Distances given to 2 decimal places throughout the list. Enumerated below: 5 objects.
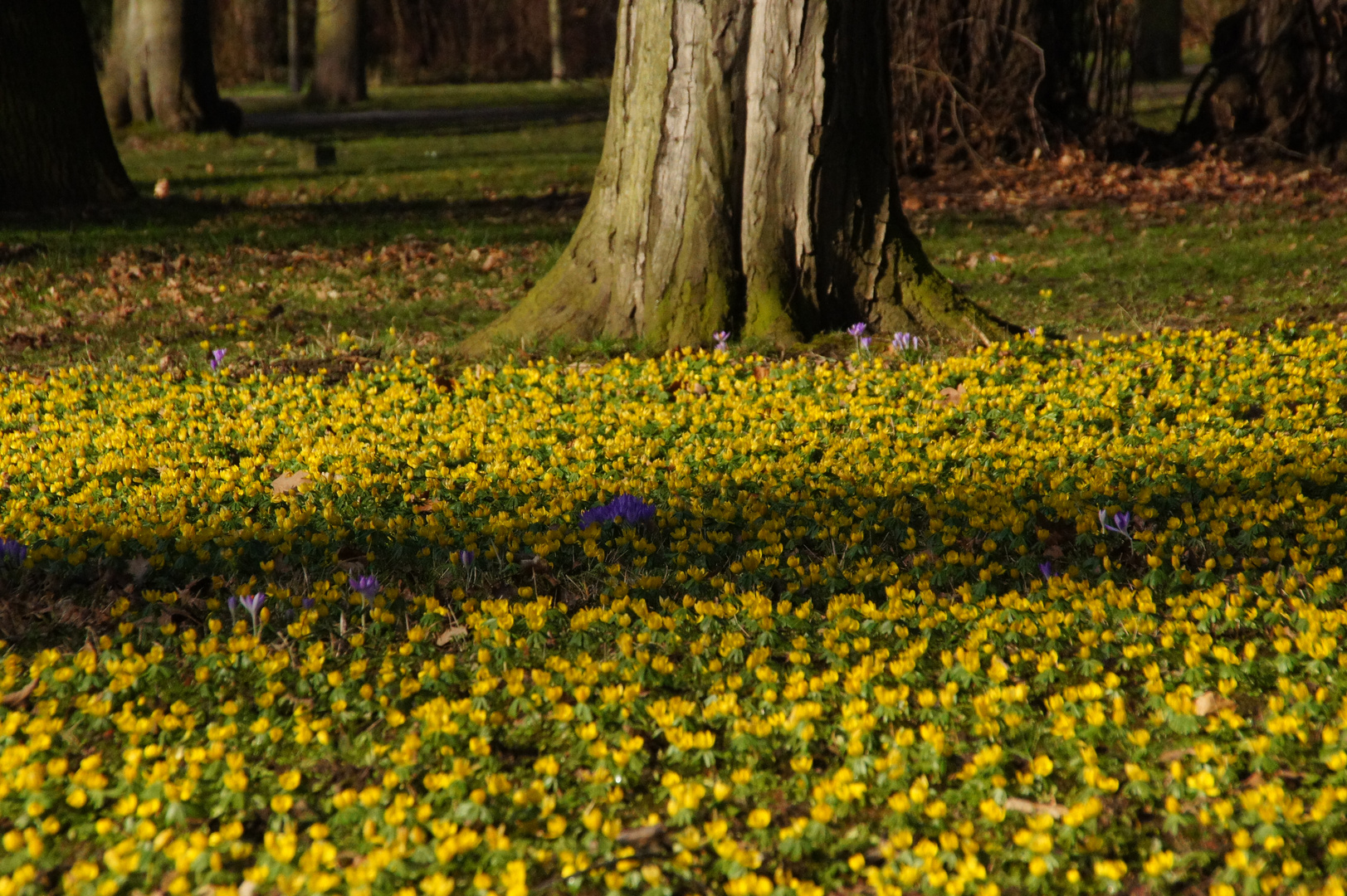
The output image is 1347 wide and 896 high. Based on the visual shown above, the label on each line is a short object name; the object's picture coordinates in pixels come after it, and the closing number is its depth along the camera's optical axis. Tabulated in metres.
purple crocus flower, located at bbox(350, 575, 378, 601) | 7.35
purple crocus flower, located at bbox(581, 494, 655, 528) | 8.48
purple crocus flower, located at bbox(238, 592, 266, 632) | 6.98
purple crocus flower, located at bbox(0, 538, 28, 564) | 7.90
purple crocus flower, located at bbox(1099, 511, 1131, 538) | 7.91
